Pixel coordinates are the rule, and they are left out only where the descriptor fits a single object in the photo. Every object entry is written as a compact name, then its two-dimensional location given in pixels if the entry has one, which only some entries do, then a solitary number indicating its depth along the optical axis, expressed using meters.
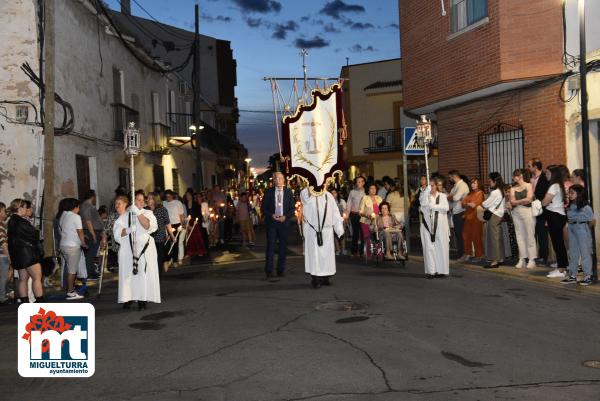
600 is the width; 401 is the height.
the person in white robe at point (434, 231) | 10.90
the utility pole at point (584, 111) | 9.91
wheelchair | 12.72
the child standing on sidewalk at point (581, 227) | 9.54
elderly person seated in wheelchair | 12.80
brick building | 12.98
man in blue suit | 11.54
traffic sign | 14.32
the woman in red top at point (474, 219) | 12.63
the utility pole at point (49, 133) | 11.72
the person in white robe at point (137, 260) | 8.88
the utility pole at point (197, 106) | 24.55
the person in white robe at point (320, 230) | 10.17
